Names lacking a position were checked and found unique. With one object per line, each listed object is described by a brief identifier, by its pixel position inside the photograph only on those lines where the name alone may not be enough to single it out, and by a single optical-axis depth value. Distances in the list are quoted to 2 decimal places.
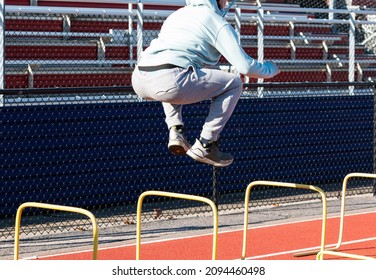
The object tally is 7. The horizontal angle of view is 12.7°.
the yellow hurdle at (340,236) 16.50
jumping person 11.52
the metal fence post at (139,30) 23.39
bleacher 24.21
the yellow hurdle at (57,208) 11.24
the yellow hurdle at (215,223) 12.71
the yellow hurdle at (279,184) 14.50
